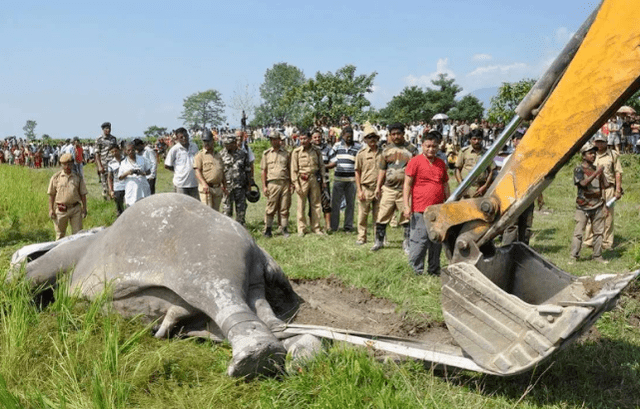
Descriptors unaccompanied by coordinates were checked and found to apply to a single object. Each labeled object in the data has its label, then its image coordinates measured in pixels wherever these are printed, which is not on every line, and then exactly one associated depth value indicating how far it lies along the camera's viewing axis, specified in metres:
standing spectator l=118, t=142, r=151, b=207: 9.05
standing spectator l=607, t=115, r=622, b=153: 17.17
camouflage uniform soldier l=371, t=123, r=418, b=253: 8.38
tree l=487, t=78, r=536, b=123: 20.30
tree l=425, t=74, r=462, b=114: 45.38
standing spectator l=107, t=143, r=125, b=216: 9.97
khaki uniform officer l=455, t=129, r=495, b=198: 8.54
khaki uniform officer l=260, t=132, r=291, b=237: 9.81
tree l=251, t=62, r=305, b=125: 79.99
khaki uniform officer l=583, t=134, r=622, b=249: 8.49
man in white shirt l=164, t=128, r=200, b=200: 9.79
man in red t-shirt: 6.82
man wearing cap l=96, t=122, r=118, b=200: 12.14
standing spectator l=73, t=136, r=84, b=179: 19.47
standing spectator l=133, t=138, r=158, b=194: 10.83
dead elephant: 4.19
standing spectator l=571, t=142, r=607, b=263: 8.01
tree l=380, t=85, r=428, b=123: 45.25
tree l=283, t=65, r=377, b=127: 39.22
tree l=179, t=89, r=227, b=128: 92.31
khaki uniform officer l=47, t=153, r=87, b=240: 8.13
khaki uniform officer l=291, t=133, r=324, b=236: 9.74
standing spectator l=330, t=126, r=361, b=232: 9.85
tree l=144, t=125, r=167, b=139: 66.14
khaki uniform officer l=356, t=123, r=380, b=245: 9.07
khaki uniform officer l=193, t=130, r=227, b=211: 9.40
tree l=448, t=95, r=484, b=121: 44.33
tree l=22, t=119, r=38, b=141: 92.39
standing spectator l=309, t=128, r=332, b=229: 10.09
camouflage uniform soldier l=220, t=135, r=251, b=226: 9.84
